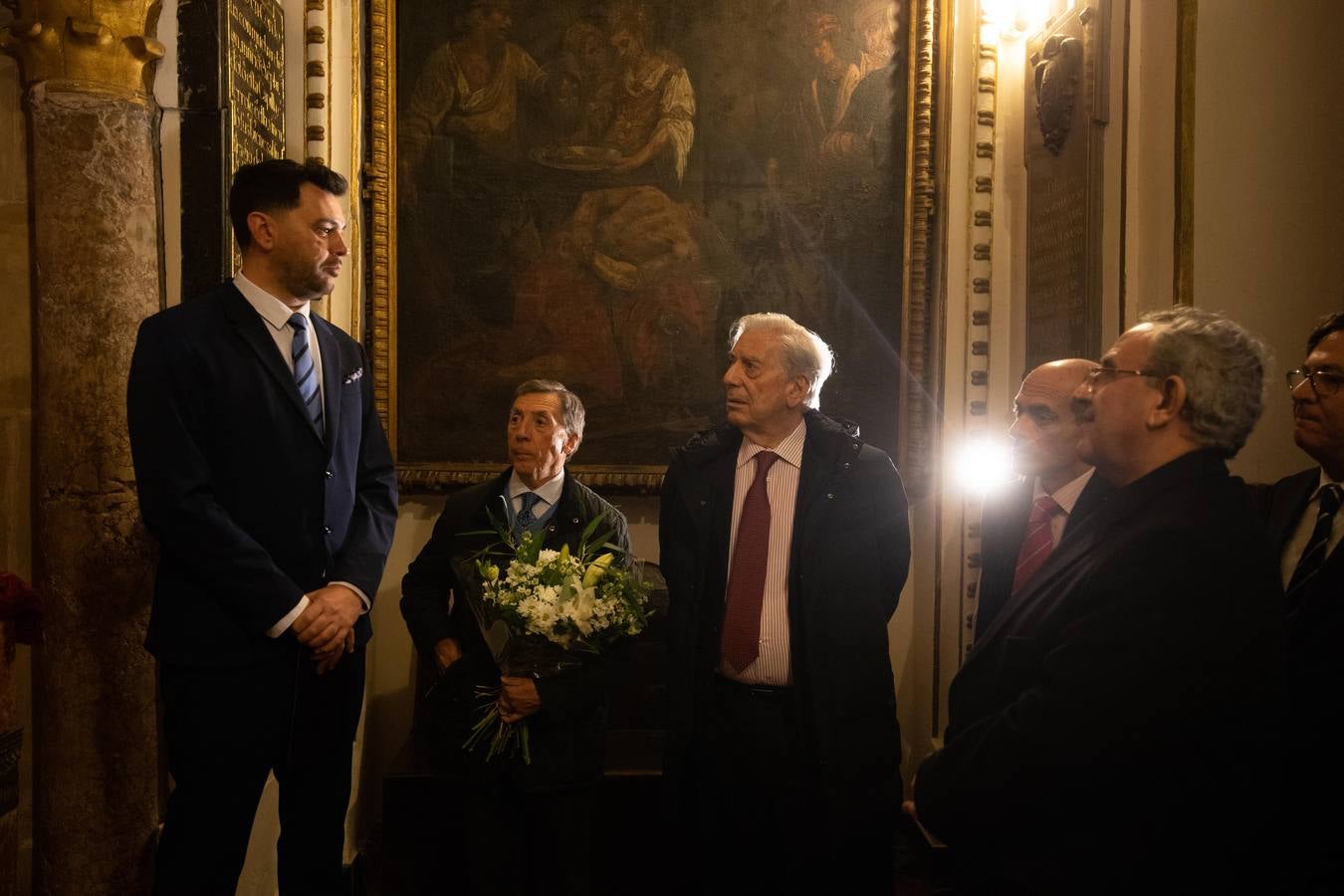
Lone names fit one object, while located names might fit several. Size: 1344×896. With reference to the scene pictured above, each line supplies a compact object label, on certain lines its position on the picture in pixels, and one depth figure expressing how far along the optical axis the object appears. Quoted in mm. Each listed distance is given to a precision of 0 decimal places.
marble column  3088
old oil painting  4629
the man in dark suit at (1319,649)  1943
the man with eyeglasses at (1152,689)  1615
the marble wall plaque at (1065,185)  3797
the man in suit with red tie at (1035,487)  3158
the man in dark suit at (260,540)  2447
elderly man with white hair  2805
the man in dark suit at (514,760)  2830
